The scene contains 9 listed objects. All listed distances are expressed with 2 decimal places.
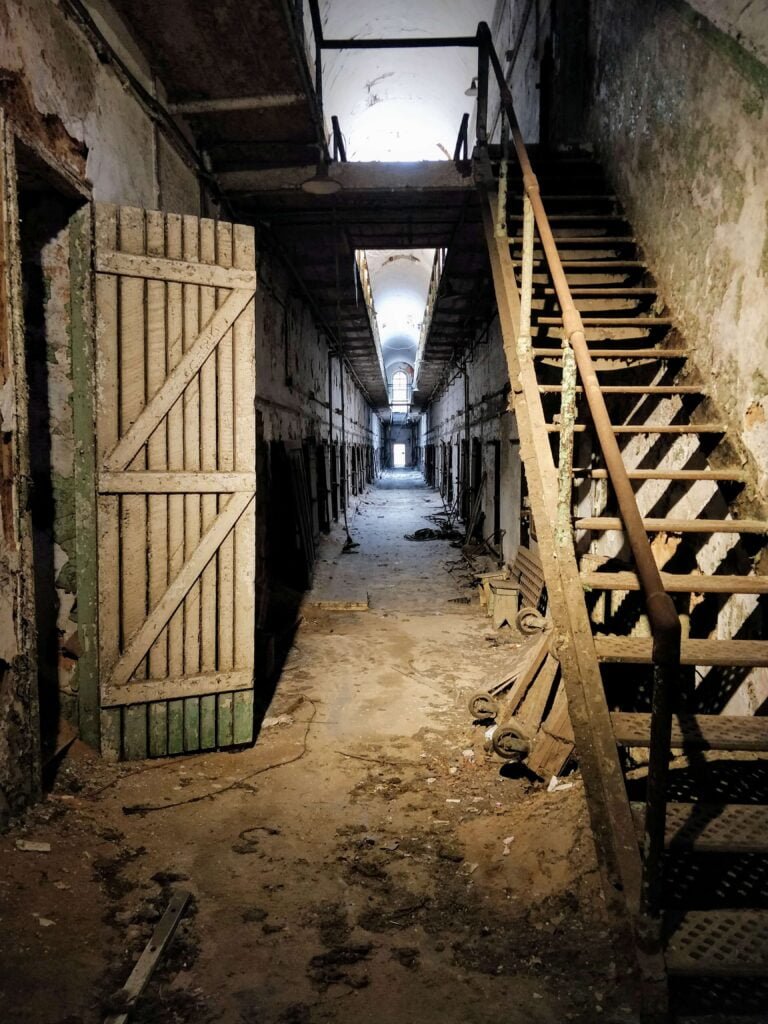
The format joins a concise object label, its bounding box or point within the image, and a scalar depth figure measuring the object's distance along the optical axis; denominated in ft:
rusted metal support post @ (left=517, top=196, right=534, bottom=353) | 13.32
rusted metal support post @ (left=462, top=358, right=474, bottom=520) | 46.09
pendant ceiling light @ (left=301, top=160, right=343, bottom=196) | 20.42
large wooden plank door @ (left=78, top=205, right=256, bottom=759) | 12.72
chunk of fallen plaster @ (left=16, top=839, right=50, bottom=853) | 9.95
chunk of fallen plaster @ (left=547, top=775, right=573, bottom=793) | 11.75
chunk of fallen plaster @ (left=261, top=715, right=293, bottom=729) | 15.80
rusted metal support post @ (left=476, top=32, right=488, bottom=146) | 21.27
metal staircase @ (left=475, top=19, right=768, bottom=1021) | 6.33
